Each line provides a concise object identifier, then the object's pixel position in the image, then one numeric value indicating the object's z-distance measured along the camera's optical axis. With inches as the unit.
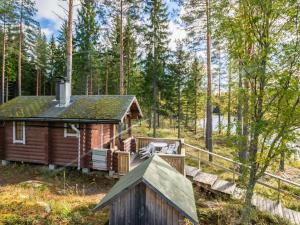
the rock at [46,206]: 295.1
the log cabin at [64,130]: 471.5
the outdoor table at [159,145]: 534.6
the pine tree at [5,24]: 1008.1
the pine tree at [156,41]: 900.6
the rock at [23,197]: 325.5
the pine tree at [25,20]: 1013.2
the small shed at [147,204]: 198.5
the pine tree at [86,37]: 1088.8
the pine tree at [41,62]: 1337.4
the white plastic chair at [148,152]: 538.9
